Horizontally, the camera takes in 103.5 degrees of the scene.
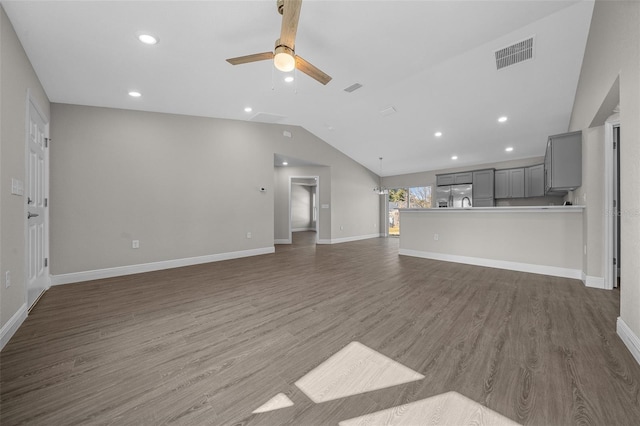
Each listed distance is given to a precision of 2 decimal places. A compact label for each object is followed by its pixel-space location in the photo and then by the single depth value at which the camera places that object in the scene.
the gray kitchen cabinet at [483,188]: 7.20
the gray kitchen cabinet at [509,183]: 6.83
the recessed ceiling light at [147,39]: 2.59
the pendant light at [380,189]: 9.14
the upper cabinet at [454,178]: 7.63
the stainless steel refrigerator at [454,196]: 7.58
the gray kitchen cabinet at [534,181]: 6.52
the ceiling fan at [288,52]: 2.04
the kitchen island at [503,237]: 3.77
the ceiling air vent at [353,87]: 4.26
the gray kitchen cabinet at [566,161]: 3.55
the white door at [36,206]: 2.75
